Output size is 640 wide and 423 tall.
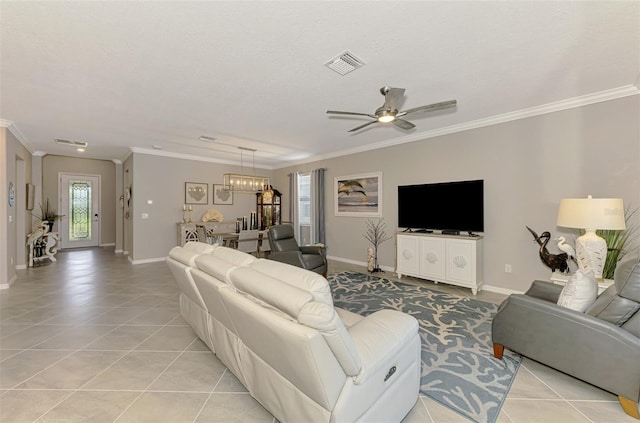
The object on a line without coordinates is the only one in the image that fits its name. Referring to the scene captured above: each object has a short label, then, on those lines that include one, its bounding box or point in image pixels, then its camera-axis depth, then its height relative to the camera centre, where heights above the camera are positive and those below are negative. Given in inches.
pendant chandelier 241.9 +26.5
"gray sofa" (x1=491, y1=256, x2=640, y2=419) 66.3 -33.4
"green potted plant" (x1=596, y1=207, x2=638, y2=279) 119.3 -14.3
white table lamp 105.0 -4.5
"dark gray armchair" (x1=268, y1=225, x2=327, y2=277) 165.9 -27.0
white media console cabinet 160.7 -30.0
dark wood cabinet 319.6 +3.0
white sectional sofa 46.3 -27.4
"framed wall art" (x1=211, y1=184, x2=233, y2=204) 292.4 +18.0
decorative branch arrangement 220.5 -19.1
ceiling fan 100.5 +40.1
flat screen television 166.1 +3.1
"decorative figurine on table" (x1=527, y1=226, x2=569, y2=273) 133.7 -23.5
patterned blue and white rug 74.1 -49.7
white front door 318.7 +2.3
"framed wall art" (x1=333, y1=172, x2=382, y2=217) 226.1 +14.6
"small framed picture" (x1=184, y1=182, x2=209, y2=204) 273.3 +19.4
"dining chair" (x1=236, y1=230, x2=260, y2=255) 261.0 -30.2
